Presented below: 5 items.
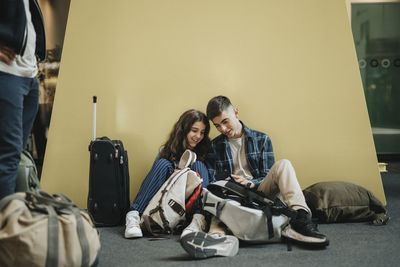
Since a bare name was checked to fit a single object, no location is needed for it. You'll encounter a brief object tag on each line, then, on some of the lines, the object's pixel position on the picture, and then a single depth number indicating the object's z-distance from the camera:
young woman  2.30
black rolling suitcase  2.33
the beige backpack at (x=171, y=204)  2.06
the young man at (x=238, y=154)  2.18
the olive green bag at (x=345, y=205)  2.28
